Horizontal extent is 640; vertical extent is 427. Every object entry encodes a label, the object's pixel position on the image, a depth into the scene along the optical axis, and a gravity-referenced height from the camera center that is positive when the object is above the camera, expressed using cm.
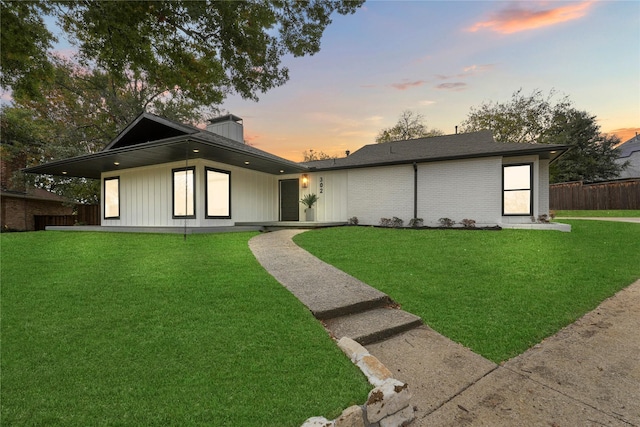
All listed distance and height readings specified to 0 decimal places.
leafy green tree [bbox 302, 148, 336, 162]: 4058 +774
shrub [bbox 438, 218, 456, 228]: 1079 -44
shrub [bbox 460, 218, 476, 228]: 1039 -46
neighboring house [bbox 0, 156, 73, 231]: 1631 +55
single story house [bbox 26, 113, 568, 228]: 1006 +117
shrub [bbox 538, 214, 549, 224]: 1031 -32
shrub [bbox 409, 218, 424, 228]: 1121 -45
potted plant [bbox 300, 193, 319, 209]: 1304 +46
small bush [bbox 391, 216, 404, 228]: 1155 -50
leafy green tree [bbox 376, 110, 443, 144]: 2803 +788
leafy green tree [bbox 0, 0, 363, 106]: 466 +316
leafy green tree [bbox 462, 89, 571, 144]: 2578 +836
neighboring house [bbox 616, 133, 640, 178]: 2955 +525
